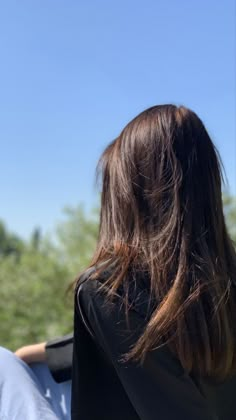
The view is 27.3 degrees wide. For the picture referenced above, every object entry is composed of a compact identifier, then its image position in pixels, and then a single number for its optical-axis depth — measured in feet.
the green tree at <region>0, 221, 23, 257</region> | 142.40
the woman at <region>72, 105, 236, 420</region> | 2.79
